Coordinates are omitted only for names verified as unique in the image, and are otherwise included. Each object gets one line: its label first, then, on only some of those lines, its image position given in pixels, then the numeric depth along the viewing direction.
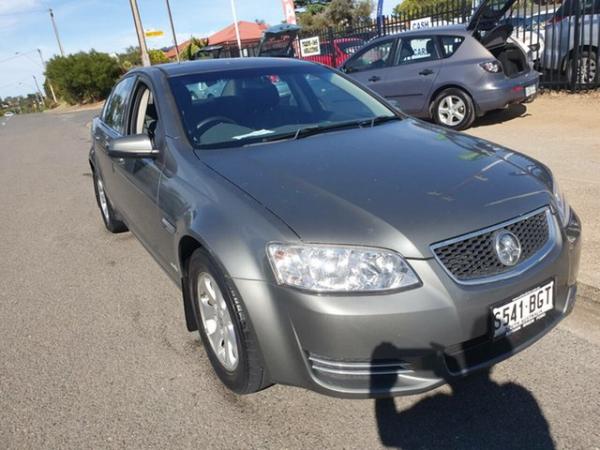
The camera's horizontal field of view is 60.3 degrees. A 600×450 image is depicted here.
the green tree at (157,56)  38.11
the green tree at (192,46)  36.23
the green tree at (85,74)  40.88
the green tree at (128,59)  42.59
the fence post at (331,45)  14.88
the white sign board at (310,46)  15.57
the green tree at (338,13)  50.25
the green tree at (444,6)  11.30
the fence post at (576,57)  9.14
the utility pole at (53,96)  55.15
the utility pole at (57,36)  52.76
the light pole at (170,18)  40.30
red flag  19.98
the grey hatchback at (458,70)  7.74
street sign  32.84
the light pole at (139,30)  15.47
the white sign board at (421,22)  12.00
